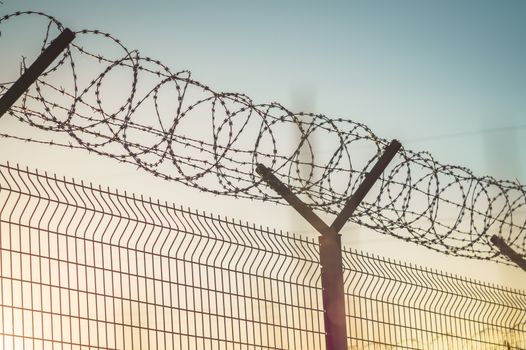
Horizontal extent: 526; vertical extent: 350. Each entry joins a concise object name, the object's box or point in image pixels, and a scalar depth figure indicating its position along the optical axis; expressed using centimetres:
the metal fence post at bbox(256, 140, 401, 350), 760
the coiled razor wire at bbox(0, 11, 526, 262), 644
